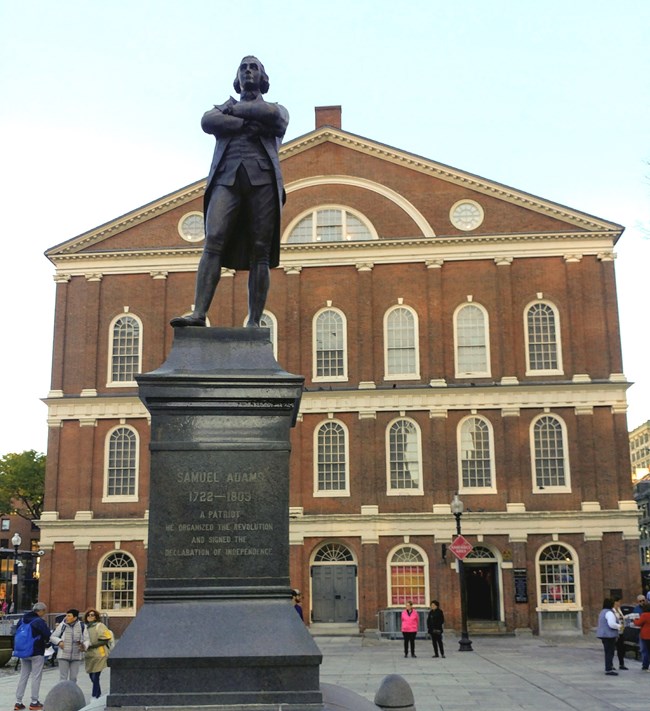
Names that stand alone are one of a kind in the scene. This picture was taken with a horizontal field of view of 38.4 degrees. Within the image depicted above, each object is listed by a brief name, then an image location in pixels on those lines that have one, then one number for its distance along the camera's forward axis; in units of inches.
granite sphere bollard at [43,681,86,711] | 340.3
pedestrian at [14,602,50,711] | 617.3
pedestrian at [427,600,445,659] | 1060.5
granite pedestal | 277.6
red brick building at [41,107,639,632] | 1440.7
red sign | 1131.3
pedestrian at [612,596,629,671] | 861.8
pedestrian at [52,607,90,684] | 599.3
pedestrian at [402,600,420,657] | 1058.1
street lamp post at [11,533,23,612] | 1606.4
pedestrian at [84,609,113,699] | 610.1
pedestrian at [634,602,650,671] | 837.8
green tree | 3073.3
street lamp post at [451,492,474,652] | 1159.6
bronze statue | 349.1
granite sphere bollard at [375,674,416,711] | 373.1
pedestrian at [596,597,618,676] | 814.5
